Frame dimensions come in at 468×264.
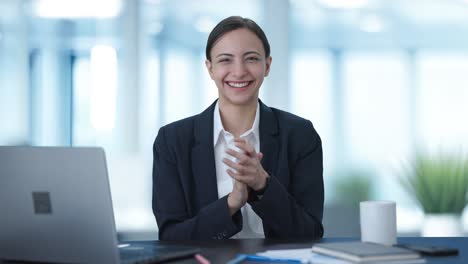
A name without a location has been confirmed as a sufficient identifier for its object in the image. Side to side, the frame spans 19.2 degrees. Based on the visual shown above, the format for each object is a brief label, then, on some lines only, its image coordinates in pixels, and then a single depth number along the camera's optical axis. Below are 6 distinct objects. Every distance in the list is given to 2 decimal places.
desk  2.98
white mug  3.07
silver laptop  2.87
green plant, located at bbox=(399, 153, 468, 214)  5.07
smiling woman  3.45
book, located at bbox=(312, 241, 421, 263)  2.88
